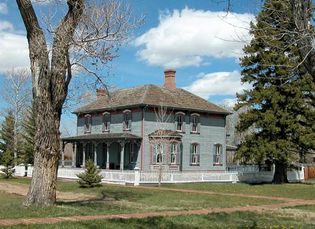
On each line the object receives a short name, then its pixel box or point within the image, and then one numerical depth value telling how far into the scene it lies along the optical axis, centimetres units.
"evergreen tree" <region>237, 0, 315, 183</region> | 3350
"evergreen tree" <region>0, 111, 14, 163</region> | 5416
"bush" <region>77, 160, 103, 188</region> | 3006
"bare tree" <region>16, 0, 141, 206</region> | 1504
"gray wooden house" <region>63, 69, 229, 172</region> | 3906
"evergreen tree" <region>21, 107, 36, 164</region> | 4794
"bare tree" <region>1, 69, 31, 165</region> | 5372
